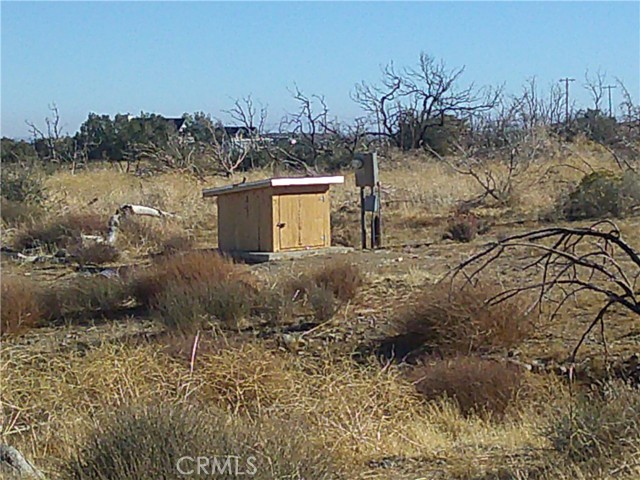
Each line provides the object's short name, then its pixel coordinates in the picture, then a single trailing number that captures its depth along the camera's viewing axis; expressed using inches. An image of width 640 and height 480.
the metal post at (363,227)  843.5
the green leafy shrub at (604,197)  959.6
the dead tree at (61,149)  2096.8
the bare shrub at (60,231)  934.2
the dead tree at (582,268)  316.8
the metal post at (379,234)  856.8
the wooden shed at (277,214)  783.1
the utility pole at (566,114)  2183.2
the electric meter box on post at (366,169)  842.8
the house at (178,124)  2332.7
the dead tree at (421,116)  1947.6
